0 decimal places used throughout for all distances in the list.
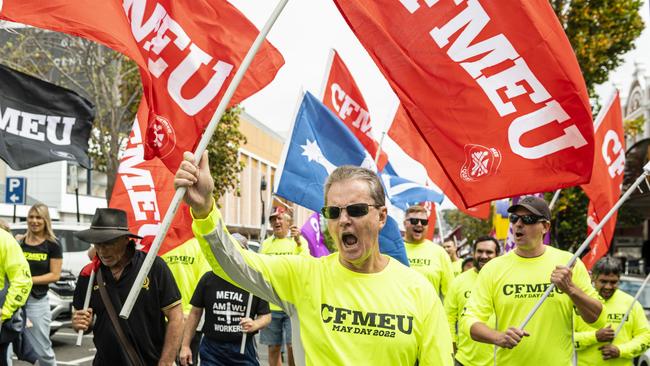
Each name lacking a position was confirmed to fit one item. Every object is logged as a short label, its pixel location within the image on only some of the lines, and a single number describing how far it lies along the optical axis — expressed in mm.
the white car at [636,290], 10203
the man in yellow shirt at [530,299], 5047
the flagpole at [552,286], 4781
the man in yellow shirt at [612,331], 6547
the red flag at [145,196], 7176
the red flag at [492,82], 4504
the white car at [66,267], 12471
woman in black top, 8008
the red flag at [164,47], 4770
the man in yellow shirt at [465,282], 7727
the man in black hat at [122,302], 5082
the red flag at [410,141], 9898
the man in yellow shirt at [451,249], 14117
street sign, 16750
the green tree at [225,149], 25703
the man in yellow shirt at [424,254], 8812
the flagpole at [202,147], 3152
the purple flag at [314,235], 11484
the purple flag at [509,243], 9805
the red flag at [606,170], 7312
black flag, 5539
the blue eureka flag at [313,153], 7125
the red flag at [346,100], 8836
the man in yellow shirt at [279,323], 9727
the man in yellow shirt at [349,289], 3174
